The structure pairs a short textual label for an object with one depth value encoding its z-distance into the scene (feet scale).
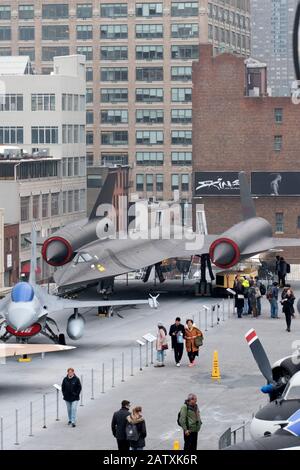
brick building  352.90
